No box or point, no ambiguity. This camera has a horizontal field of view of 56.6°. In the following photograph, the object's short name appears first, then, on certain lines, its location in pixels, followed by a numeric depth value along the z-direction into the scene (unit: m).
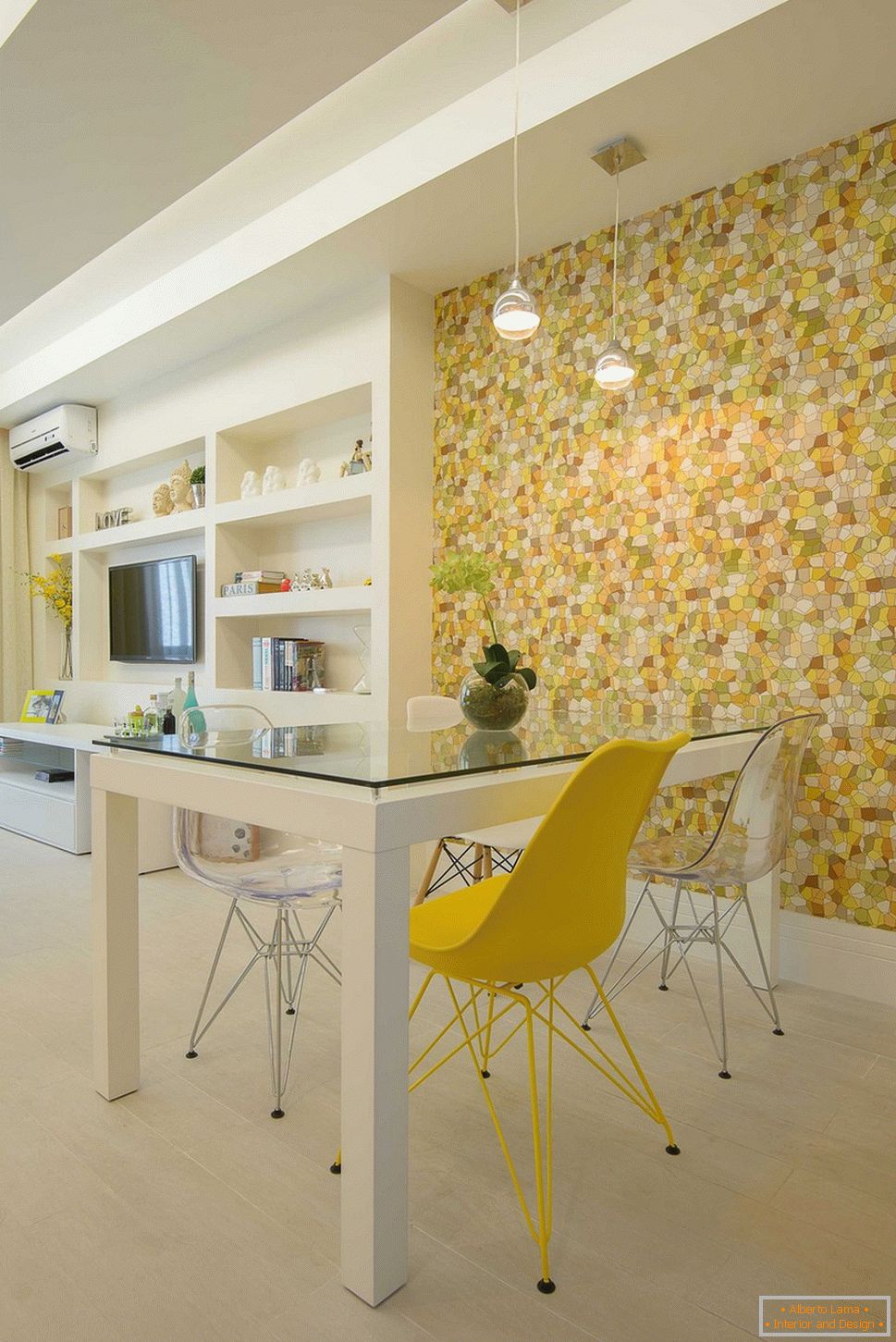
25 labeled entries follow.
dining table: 1.29
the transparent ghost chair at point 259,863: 1.82
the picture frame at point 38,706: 5.68
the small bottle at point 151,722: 4.60
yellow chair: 1.33
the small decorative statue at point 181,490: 5.00
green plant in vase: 2.06
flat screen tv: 4.99
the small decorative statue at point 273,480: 4.36
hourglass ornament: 3.90
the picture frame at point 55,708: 5.56
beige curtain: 6.16
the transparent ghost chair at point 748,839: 2.08
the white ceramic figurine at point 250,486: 4.46
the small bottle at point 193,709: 3.65
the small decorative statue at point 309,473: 4.21
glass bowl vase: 2.06
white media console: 4.06
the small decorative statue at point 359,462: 3.92
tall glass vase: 6.23
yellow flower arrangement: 6.15
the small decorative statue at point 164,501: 5.08
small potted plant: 4.84
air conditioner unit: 5.47
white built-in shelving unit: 3.68
